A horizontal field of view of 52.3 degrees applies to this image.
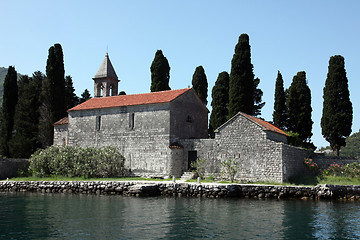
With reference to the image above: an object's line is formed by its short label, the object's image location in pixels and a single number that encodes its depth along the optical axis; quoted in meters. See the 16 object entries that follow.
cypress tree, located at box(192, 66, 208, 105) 43.06
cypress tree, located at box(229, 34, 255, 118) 34.22
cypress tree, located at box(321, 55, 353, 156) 32.62
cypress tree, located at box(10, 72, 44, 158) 41.56
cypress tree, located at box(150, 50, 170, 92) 42.16
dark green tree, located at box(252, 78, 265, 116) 43.66
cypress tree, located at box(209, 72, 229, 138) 39.91
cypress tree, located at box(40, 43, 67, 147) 40.25
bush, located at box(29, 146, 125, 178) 31.32
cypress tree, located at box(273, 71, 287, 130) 37.78
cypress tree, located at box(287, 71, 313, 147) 36.47
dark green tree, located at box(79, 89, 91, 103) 55.95
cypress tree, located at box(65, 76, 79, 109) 48.54
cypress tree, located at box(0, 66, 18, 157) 42.53
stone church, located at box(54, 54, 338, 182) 27.03
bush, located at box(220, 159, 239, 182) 27.37
